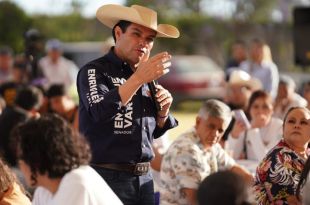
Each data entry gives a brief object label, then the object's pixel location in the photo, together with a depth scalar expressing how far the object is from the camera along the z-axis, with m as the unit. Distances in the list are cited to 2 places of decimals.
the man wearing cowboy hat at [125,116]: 8.74
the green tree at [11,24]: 49.83
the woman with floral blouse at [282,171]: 9.16
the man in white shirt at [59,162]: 6.42
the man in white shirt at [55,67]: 24.84
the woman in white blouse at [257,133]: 13.21
